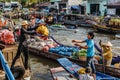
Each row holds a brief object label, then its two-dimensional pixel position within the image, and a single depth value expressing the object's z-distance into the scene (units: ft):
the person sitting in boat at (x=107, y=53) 23.04
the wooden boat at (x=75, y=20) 75.09
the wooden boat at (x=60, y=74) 20.94
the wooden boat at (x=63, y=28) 61.77
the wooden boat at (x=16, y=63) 18.60
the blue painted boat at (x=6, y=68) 11.95
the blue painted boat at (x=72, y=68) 20.48
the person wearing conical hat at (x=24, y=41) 19.08
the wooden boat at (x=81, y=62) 23.23
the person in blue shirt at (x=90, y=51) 19.37
